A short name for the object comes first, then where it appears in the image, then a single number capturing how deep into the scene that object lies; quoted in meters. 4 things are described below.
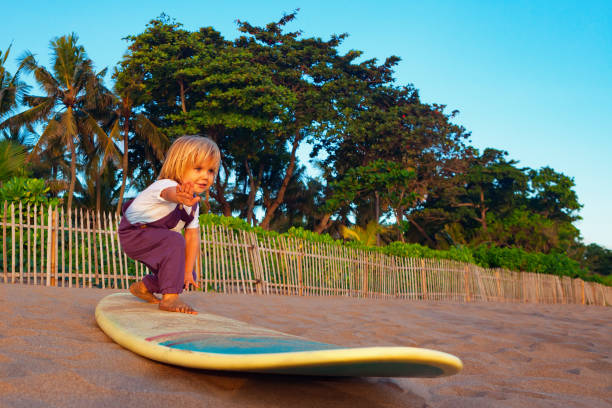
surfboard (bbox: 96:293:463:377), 1.23
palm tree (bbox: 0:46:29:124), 18.57
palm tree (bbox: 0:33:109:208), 19.69
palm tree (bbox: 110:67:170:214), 21.05
